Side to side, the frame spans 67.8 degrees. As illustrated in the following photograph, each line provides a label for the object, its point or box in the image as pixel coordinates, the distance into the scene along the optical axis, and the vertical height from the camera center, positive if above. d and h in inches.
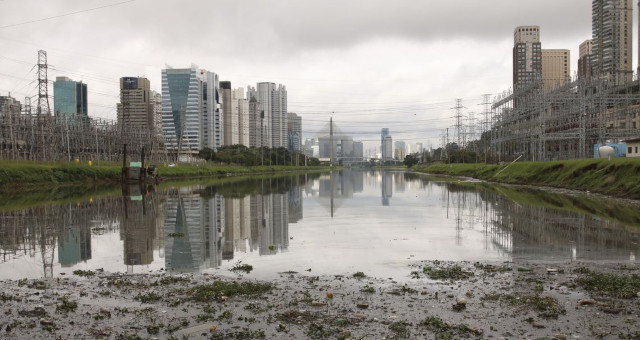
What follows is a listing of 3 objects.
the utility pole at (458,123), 4005.9 +307.3
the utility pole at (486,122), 3628.0 +285.9
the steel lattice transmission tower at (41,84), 2011.6 +339.1
